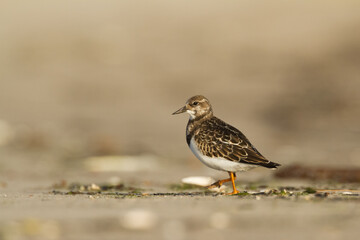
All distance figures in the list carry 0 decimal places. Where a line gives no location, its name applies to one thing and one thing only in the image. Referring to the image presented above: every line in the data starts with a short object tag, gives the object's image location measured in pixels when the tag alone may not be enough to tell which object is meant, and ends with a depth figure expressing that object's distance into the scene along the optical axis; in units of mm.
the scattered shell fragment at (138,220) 8719
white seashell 15047
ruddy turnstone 13570
